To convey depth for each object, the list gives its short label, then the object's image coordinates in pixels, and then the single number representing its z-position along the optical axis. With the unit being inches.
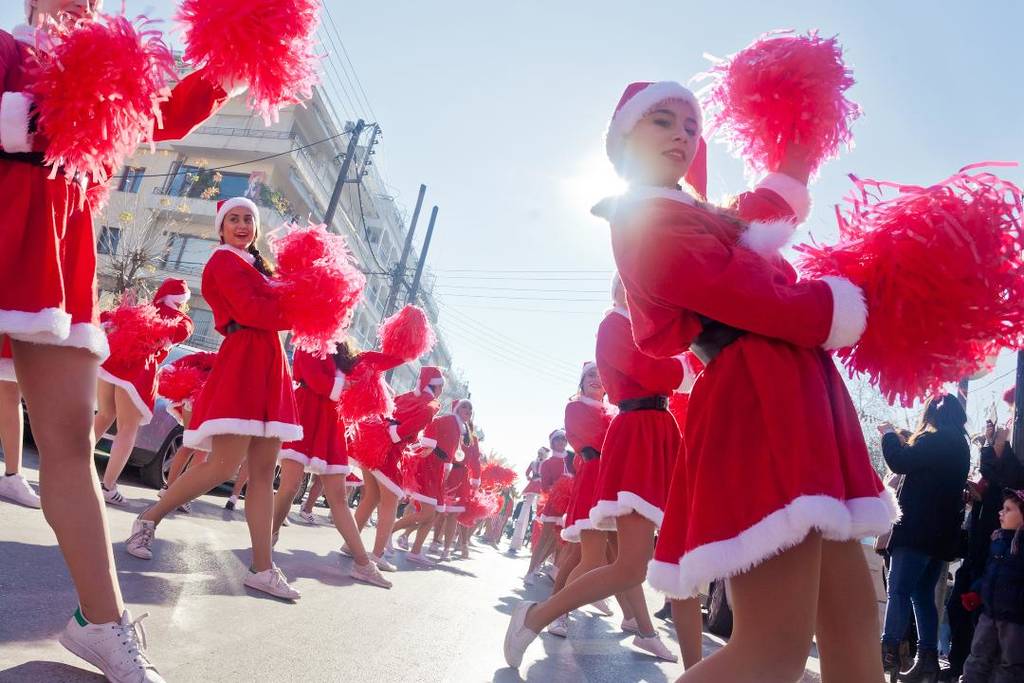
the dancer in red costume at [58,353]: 78.2
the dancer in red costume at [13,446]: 177.3
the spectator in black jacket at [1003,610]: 187.3
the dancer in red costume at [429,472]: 317.1
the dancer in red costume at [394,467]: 266.5
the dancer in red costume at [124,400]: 234.7
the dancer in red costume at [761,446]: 65.1
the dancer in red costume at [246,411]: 151.9
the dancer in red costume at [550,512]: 367.2
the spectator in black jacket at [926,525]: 203.6
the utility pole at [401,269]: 991.6
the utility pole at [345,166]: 808.3
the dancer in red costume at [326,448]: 205.6
